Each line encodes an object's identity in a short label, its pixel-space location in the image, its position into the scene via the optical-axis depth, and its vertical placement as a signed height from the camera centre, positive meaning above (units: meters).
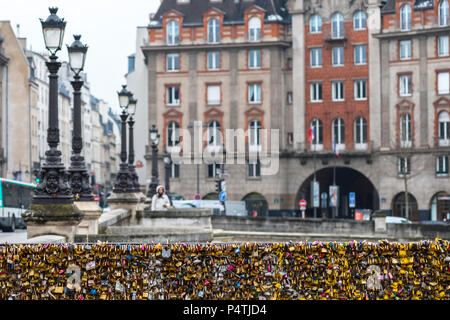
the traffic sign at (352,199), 84.19 -2.62
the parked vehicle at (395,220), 60.61 -3.25
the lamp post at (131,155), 36.93 +0.71
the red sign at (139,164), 93.94 +0.75
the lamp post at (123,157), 34.50 +0.55
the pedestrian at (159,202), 33.43 -1.07
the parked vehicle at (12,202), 54.50 -1.71
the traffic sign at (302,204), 79.19 -2.83
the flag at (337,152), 82.06 +1.50
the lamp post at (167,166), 58.61 +0.33
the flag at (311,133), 81.06 +3.12
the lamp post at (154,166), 48.25 +0.26
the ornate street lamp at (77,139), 22.44 +0.79
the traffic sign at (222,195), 65.51 -1.66
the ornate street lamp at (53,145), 17.94 +0.54
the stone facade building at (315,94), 80.62 +6.68
